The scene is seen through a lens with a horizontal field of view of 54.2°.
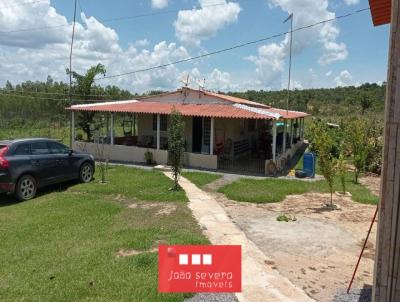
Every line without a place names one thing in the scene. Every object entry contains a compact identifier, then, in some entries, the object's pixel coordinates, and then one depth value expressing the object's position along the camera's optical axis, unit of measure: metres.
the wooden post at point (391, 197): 2.61
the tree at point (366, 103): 50.80
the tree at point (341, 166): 11.60
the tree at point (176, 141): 12.34
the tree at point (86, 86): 23.55
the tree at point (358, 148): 15.15
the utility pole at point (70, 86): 23.44
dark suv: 10.39
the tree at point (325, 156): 10.95
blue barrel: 16.06
